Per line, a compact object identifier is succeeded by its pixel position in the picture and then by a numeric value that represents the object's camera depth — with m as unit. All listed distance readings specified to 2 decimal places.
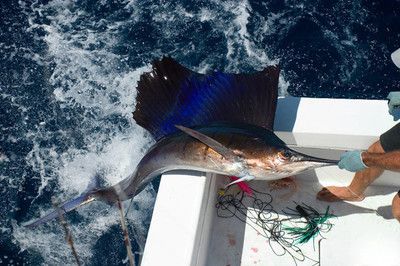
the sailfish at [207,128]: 2.11
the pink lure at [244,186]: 2.58
